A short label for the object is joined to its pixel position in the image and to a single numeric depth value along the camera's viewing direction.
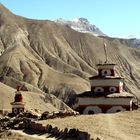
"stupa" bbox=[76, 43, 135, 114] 45.73
